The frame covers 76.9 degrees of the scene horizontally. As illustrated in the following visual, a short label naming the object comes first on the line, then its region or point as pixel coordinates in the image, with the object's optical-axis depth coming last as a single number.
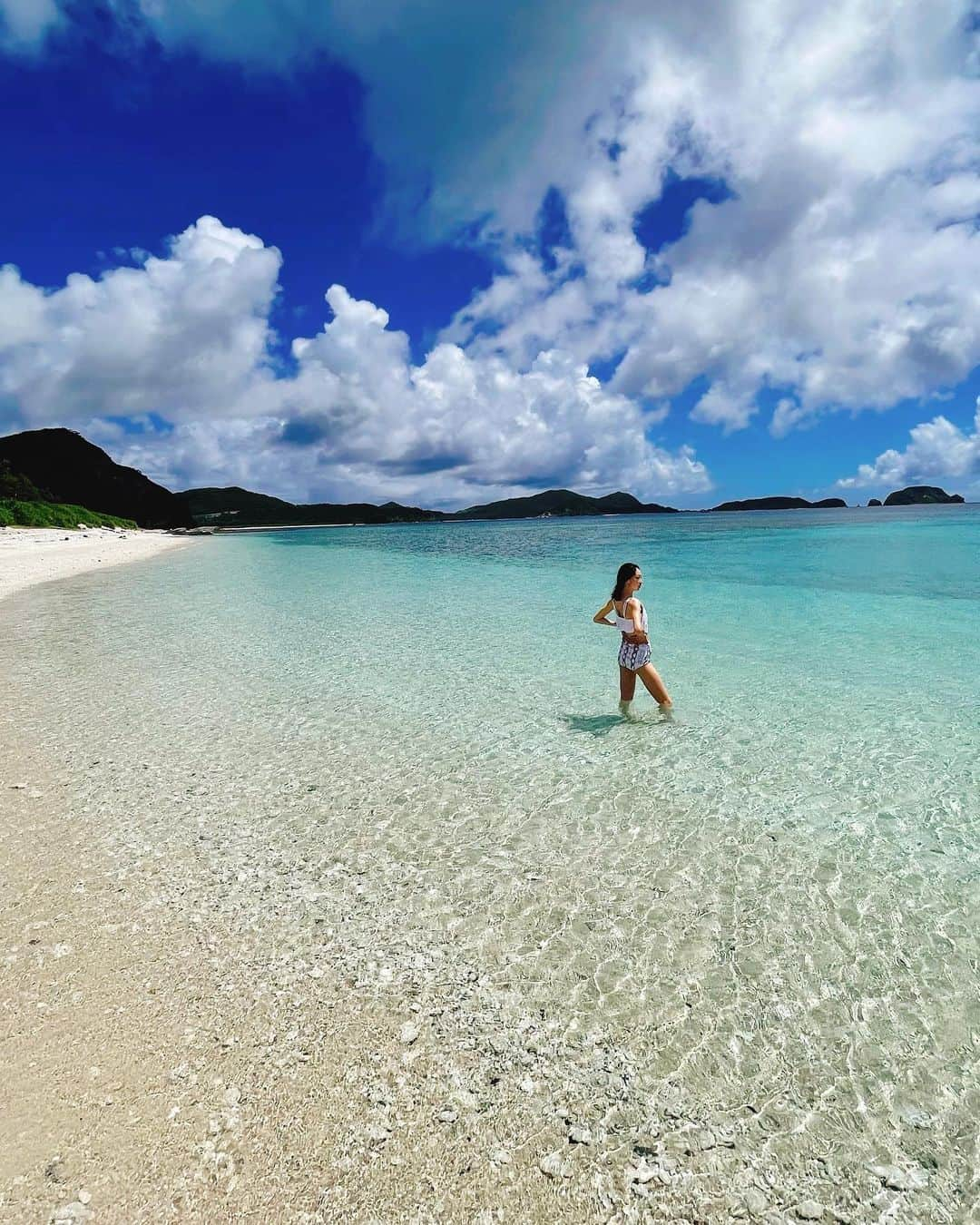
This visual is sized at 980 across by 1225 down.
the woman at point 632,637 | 8.38
